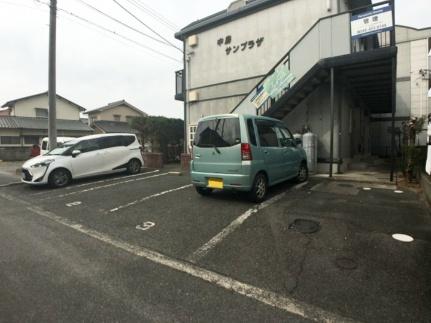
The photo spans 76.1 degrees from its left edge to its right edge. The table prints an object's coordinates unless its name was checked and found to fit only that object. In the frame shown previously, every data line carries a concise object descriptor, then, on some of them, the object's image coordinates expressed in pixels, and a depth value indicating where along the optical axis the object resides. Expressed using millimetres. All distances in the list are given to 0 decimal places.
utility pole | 9820
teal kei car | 5266
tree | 14055
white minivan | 8102
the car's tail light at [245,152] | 5215
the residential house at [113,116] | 29156
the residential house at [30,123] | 22328
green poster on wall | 8539
